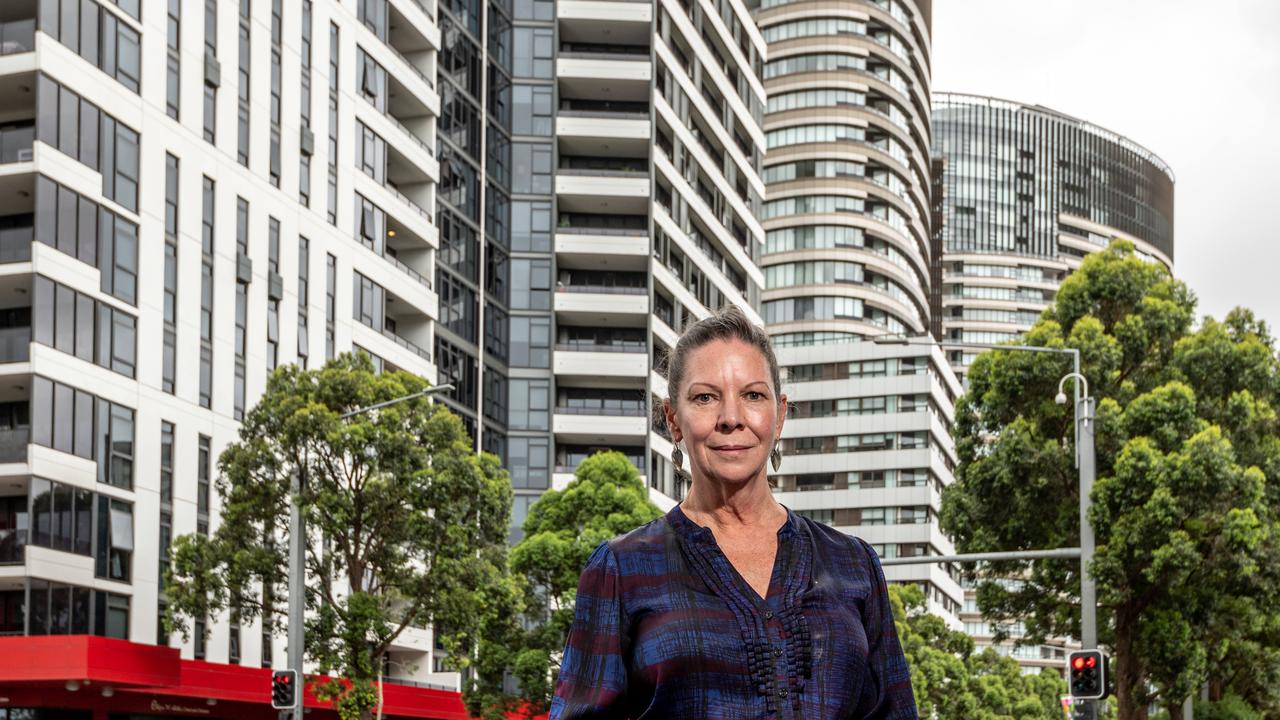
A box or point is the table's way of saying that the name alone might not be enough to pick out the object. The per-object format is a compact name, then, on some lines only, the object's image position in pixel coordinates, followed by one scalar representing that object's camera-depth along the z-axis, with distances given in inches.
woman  127.0
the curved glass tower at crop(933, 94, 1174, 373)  7135.8
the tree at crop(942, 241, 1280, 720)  1226.6
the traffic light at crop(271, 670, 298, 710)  1204.5
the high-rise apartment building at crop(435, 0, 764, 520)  3043.8
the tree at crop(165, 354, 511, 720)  1480.1
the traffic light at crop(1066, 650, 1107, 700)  1008.2
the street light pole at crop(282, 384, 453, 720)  1272.1
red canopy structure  1550.2
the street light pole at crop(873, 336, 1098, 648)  1087.7
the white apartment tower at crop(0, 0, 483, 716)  1625.2
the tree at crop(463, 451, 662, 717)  1681.8
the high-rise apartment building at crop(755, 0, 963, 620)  4525.1
